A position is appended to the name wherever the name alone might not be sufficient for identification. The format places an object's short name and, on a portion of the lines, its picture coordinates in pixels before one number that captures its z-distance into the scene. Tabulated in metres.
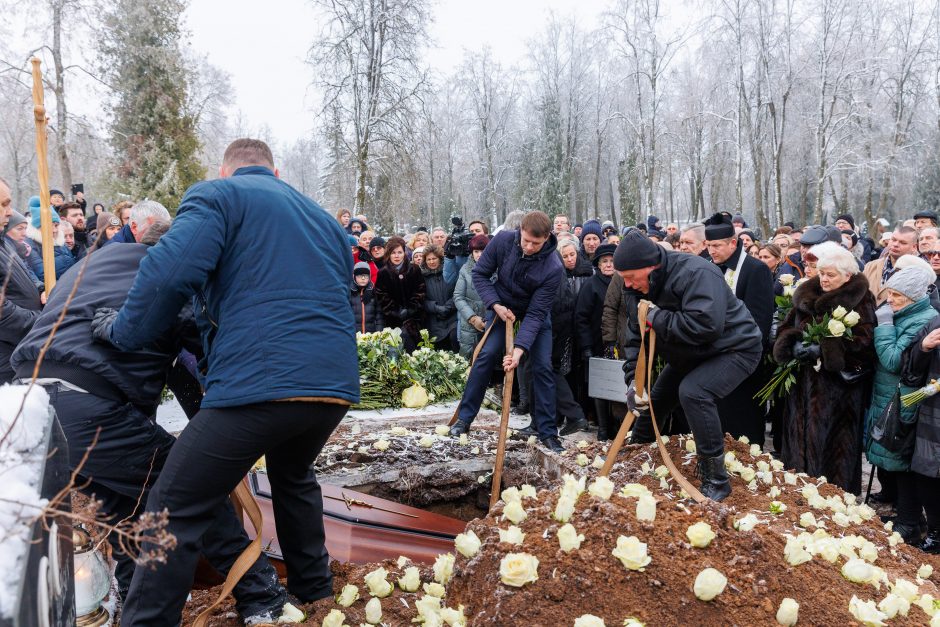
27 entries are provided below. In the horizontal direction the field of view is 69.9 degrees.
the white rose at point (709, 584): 2.11
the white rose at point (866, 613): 2.20
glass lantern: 2.73
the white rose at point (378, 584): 2.80
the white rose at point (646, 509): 2.43
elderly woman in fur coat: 5.01
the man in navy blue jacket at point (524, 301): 5.52
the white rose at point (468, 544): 2.42
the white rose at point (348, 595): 2.78
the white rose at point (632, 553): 2.19
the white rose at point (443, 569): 2.70
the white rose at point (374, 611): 2.56
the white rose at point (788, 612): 2.13
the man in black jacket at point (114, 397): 2.80
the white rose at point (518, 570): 2.14
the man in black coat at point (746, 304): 5.74
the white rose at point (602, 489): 2.59
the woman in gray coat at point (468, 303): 7.82
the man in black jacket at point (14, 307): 3.94
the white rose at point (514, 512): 2.51
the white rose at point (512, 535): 2.36
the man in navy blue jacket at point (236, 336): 2.41
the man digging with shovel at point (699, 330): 4.05
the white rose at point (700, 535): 2.34
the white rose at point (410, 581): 2.81
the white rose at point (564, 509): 2.46
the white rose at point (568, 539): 2.28
